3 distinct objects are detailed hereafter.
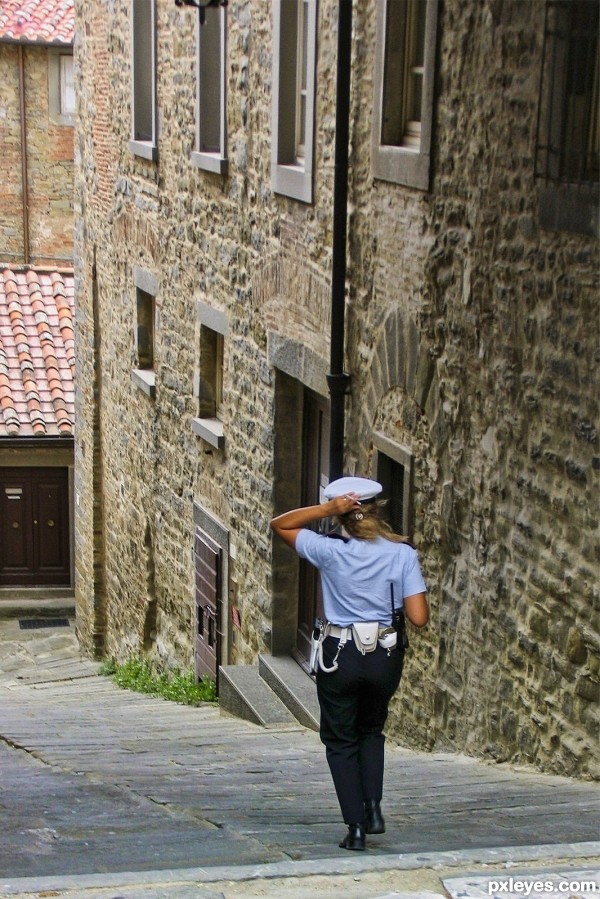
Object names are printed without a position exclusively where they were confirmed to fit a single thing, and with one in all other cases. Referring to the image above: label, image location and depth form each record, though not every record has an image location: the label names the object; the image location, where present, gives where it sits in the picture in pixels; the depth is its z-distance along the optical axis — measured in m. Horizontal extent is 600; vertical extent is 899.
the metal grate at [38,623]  19.50
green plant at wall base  11.70
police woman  5.06
